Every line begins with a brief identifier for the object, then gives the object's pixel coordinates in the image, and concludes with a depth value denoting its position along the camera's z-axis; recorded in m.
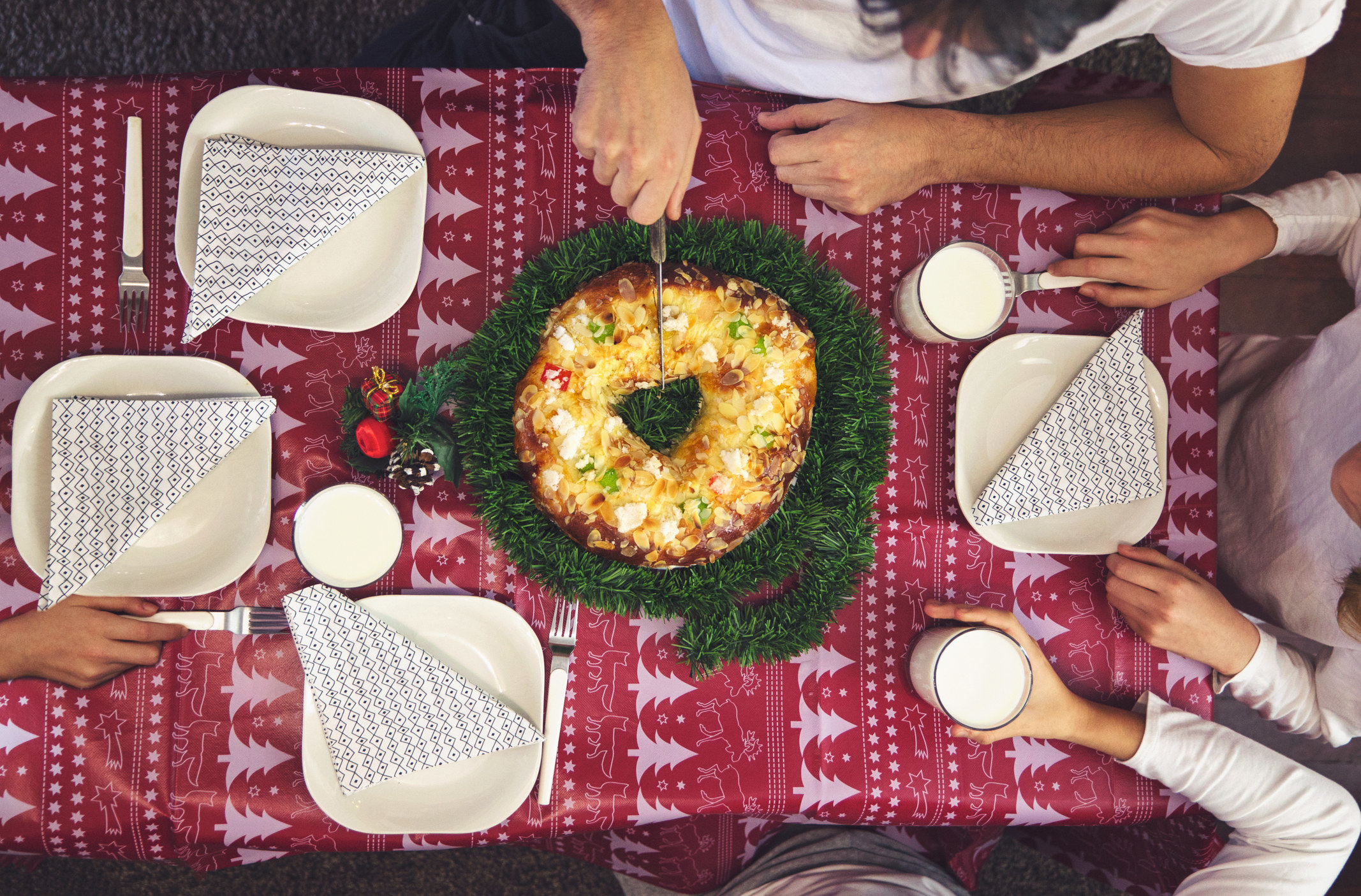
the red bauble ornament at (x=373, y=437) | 0.83
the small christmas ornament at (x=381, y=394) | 0.84
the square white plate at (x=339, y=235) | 0.86
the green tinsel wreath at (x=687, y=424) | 0.86
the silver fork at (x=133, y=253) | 0.87
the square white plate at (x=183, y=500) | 0.85
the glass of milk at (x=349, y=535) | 0.86
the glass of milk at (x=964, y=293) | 0.89
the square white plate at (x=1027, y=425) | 0.92
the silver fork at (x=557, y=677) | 0.88
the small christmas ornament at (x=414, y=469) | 0.84
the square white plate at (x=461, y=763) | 0.86
